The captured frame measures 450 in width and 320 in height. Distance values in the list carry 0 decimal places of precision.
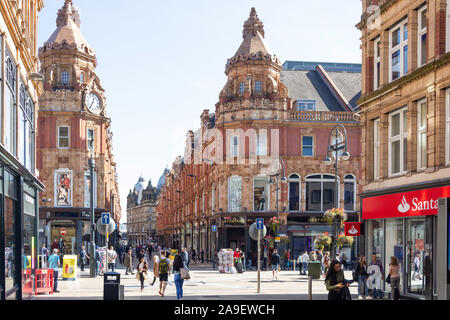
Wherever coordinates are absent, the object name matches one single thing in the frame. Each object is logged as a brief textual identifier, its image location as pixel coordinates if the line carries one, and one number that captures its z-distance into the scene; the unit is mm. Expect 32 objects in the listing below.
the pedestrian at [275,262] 35428
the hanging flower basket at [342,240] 35000
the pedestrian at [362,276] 22188
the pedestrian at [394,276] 18891
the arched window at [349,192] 54438
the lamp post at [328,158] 27309
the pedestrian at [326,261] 33434
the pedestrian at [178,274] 21109
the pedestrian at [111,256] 35672
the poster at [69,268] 31547
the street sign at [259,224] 24841
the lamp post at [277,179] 47306
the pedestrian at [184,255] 26822
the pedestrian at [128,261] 36053
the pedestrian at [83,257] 39947
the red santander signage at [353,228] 24203
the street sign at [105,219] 27750
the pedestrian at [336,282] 13710
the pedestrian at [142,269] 25727
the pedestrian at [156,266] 26016
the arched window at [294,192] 54000
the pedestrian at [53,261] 28047
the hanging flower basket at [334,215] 33281
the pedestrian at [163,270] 22688
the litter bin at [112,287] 15758
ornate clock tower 55250
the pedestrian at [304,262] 40000
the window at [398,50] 21781
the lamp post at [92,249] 35000
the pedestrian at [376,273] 21781
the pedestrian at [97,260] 36344
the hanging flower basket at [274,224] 47969
